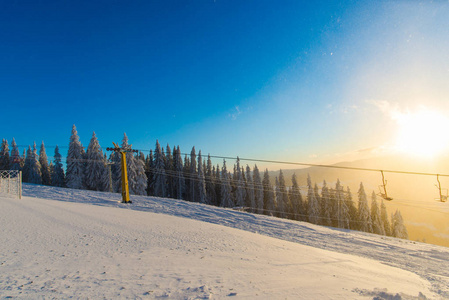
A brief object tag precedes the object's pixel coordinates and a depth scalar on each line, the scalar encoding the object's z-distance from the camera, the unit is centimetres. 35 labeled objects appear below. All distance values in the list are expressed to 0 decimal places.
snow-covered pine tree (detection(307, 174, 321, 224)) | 5394
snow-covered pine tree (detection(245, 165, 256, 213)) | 6109
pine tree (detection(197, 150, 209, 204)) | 5688
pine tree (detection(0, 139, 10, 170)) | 5241
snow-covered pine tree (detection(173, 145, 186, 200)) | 5692
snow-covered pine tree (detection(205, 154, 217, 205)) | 6316
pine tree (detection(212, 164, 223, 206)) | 6431
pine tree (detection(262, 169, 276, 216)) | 6012
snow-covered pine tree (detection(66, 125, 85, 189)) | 4041
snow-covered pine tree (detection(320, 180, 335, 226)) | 5384
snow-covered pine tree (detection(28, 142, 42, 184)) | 4831
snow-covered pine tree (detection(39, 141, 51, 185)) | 5244
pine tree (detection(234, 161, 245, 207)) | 6194
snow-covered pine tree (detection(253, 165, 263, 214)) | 6031
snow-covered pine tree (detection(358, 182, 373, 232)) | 5056
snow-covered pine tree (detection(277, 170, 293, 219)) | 5868
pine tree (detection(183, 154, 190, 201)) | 6061
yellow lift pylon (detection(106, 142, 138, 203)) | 1858
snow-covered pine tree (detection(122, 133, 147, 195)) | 3959
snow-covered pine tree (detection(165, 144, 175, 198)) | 5906
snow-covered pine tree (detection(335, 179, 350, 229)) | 5162
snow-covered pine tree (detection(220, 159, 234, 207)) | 5869
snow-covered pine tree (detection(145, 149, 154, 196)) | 5693
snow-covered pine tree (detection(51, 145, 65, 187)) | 5025
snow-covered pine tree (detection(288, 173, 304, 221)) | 5762
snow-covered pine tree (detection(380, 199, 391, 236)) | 5416
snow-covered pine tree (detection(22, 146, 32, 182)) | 4972
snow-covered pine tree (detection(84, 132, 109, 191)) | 4141
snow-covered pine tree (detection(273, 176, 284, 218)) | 5903
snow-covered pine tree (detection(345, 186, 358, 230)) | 5272
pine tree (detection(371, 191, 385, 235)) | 5103
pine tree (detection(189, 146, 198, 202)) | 5897
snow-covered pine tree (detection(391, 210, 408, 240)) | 5231
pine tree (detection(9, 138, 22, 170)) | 5003
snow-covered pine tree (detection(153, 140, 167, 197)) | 5478
